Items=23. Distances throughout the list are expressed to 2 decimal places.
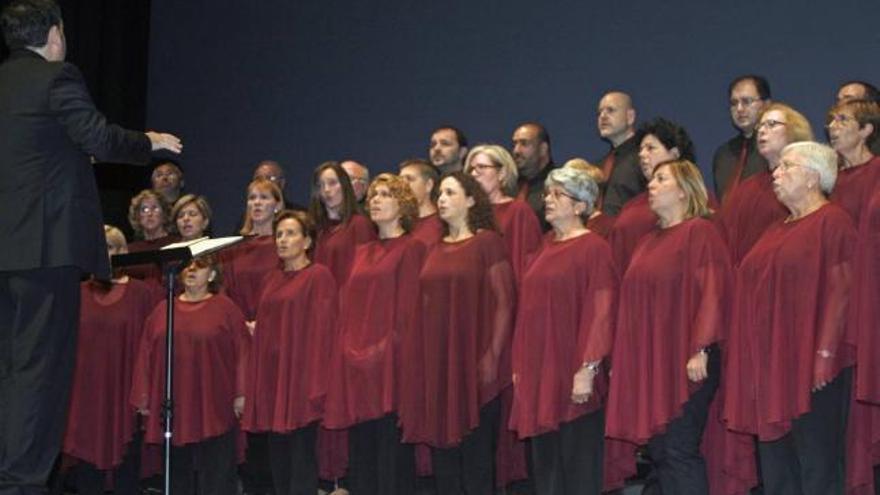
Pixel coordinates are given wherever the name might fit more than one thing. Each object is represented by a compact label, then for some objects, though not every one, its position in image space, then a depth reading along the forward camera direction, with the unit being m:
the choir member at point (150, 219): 15.52
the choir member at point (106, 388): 14.16
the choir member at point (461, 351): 12.03
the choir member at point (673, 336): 10.76
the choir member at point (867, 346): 10.02
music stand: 8.98
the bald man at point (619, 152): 13.12
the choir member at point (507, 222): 12.51
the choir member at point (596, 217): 12.58
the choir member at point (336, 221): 13.80
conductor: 8.20
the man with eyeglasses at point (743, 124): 12.80
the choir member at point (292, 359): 13.00
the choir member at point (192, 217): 14.63
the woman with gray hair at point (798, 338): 10.04
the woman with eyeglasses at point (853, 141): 10.99
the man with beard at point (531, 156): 14.16
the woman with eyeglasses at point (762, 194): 11.44
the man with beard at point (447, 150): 14.59
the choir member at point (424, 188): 13.22
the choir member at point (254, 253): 14.62
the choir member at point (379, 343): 12.46
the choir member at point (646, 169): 12.13
